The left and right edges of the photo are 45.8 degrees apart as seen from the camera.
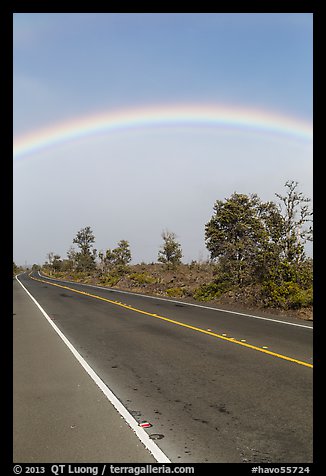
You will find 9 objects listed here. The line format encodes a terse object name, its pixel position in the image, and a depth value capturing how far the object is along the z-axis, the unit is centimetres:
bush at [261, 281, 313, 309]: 1529
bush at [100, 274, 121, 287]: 3812
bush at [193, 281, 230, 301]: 2099
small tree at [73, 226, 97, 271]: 7425
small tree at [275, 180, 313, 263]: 1733
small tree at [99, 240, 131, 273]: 5519
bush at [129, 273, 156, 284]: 3297
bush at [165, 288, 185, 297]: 2475
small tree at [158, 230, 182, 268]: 5072
